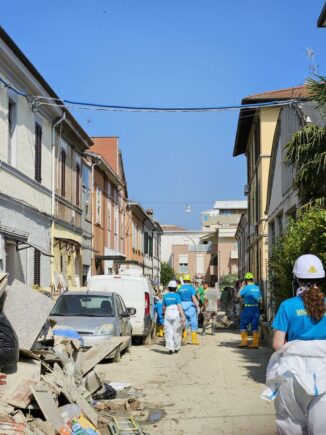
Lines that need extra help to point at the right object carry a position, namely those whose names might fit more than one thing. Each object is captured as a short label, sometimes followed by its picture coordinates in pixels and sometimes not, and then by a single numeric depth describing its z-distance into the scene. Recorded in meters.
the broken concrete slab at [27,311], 7.33
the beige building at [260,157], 25.30
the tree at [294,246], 8.93
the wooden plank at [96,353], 8.29
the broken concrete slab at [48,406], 5.84
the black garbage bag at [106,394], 8.26
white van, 16.14
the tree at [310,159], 10.11
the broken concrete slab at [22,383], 5.85
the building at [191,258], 87.38
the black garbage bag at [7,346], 6.35
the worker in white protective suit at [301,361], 4.21
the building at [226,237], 71.56
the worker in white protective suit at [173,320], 13.84
